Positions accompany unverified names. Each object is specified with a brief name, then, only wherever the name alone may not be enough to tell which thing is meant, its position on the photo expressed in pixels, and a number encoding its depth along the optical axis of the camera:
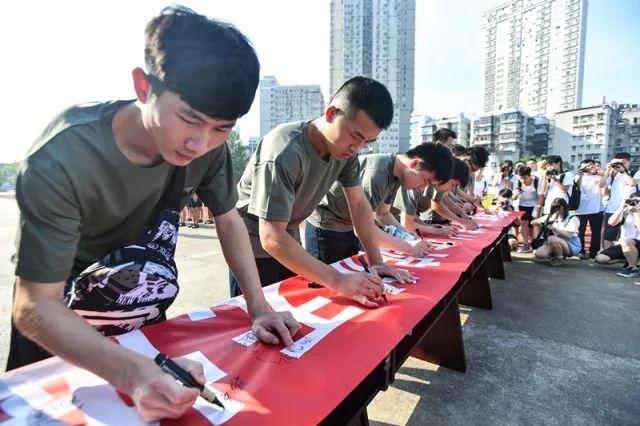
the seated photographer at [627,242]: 4.28
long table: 0.65
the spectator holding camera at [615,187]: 5.23
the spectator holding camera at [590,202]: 5.64
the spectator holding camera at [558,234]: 4.72
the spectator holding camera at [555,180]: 5.86
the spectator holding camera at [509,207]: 5.77
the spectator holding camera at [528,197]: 6.04
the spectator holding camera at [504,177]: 7.91
